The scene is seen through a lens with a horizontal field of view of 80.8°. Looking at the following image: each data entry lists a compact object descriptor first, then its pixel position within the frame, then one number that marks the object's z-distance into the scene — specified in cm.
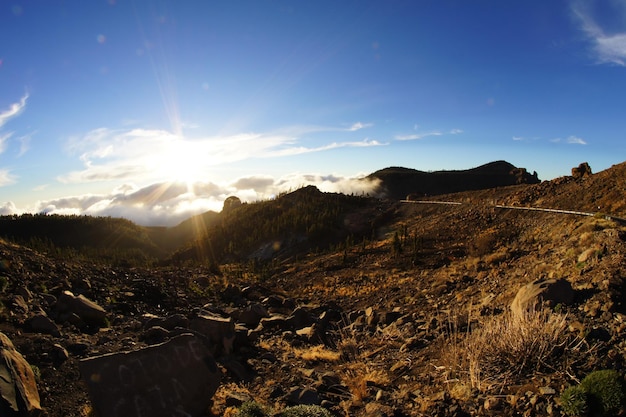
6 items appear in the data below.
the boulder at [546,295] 1070
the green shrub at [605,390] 639
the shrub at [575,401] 654
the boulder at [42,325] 1113
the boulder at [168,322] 1361
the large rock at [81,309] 1347
